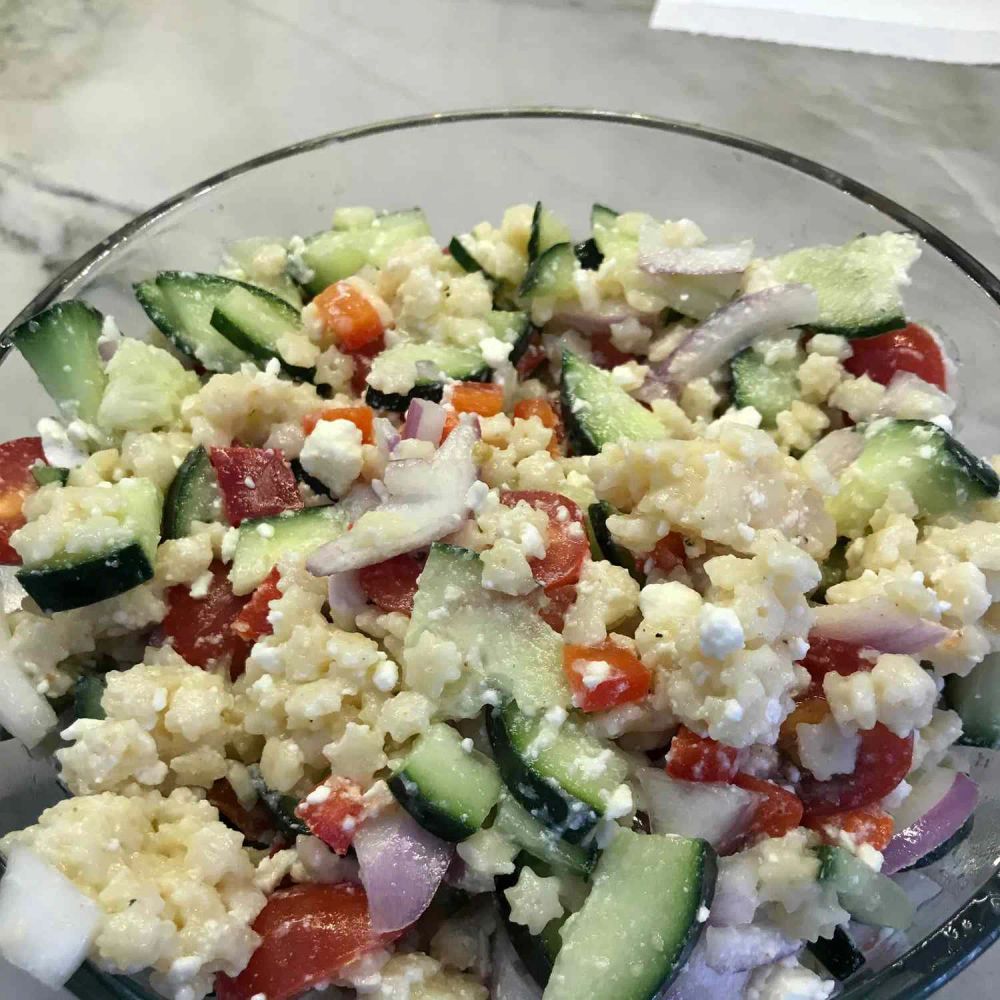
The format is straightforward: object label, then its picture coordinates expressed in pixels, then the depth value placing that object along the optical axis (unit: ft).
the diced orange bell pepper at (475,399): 0.77
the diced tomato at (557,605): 0.67
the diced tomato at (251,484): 0.74
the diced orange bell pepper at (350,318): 0.82
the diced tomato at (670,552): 0.67
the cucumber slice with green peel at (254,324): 0.81
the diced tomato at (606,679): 0.62
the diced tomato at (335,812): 0.62
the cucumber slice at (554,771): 0.60
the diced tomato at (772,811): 0.63
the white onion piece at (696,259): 0.83
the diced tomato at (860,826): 0.65
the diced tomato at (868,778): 0.64
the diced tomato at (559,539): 0.67
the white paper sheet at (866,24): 1.41
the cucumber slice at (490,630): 0.64
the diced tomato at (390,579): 0.68
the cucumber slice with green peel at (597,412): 0.77
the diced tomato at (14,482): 0.76
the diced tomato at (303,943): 0.61
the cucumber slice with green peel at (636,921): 0.58
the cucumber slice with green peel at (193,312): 0.83
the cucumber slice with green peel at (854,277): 0.81
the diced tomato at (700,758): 0.62
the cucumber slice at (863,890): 0.61
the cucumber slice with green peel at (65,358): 0.79
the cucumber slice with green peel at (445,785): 0.60
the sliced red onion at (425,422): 0.74
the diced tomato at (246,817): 0.68
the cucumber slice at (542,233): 0.87
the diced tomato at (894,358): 0.83
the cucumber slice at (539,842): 0.61
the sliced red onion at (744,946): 0.61
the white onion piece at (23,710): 0.70
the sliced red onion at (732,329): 0.81
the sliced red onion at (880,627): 0.63
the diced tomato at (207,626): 0.71
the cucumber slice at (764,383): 0.80
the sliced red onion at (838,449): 0.76
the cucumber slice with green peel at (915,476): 0.70
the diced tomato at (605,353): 0.85
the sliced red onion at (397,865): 0.61
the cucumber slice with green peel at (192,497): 0.74
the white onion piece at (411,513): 0.67
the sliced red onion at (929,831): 0.67
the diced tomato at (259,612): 0.69
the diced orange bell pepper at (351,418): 0.77
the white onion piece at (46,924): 0.58
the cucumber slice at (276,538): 0.70
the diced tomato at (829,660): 0.65
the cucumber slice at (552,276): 0.84
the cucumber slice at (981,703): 0.69
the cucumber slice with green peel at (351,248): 0.89
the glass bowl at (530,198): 0.88
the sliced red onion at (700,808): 0.62
